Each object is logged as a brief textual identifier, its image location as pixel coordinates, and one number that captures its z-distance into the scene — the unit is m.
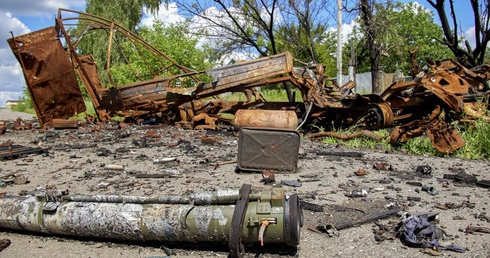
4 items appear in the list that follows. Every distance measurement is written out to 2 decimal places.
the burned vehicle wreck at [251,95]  7.46
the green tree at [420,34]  46.03
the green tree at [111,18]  29.50
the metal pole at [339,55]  15.72
